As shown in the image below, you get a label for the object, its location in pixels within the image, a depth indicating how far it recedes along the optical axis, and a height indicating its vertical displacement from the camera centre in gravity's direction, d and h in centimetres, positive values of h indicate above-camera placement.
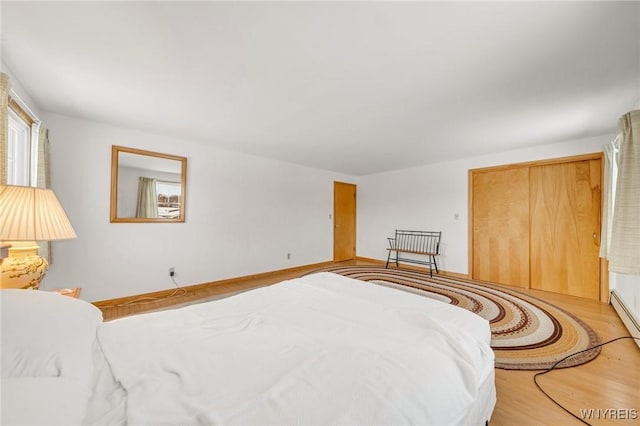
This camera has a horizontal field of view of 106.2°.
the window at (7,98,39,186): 209 +60
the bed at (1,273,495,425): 67 -55
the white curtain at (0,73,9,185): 153 +59
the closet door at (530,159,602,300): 323 -14
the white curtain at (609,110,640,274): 173 +11
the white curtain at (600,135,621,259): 265 +27
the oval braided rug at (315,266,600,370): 192 -110
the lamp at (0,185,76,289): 130 -9
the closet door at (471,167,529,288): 376 -14
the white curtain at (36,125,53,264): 223 +42
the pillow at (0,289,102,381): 73 -43
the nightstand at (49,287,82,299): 170 -58
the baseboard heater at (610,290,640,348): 216 -98
